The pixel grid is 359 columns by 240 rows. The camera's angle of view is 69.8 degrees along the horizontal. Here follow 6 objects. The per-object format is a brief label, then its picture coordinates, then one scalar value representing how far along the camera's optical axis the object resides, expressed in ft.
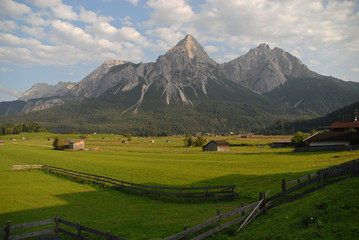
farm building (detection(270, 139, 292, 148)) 332.43
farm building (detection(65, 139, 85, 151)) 388.78
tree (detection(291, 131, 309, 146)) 282.40
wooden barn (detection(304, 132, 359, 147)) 212.64
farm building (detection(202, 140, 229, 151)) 330.54
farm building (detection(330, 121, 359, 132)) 264.52
